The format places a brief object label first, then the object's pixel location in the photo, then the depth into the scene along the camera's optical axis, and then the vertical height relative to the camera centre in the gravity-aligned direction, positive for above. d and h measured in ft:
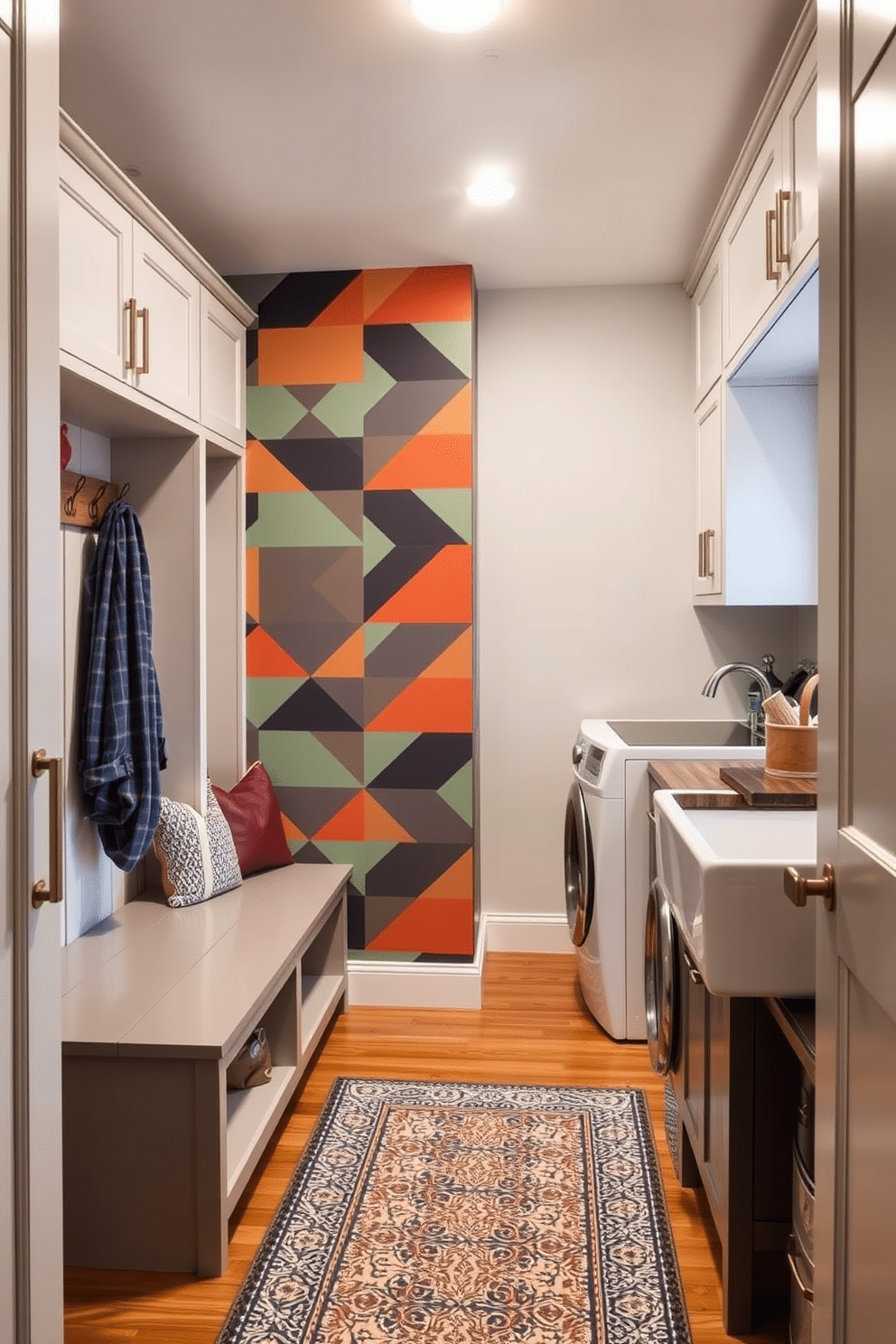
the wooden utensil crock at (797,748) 8.51 -0.77
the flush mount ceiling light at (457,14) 6.61 +4.15
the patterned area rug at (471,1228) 6.22 -3.98
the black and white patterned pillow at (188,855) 9.84 -1.95
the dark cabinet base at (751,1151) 5.71 -2.79
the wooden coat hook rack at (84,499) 8.82 +1.36
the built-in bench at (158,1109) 6.70 -3.01
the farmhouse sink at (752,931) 4.98 -1.34
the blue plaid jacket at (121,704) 8.96 -0.45
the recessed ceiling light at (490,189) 9.35 +4.32
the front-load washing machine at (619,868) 10.34 -2.18
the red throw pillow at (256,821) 10.80 -1.79
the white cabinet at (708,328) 10.71 +3.58
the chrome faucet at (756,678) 10.88 -0.34
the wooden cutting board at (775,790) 7.55 -1.01
